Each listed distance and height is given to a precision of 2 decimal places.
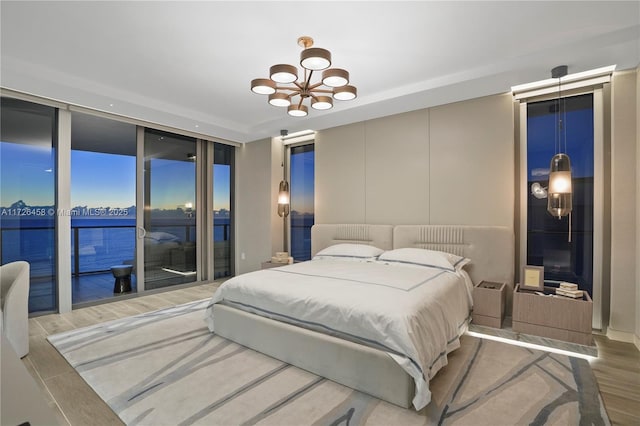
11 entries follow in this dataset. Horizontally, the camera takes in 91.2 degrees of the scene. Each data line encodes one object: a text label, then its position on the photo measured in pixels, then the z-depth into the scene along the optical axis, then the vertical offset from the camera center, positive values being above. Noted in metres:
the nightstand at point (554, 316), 2.85 -1.01
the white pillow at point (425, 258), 3.42 -0.55
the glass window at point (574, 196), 3.36 +0.16
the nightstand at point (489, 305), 3.27 -1.00
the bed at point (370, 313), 2.01 -0.80
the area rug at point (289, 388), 1.90 -1.25
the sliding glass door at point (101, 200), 4.44 +0.16
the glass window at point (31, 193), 3.70 +0.22
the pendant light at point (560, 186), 3.14 +0.24
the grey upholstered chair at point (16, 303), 2.63 -0.81
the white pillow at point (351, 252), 4.11 -0.56
